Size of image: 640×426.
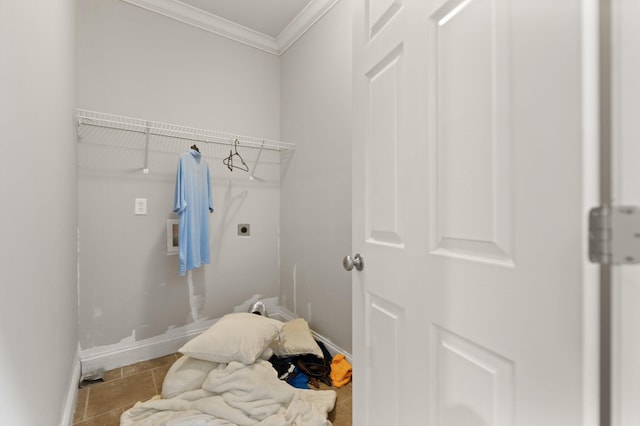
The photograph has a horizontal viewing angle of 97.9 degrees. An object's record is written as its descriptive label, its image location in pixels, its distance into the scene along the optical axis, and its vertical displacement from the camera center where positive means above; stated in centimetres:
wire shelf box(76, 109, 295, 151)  183 +61
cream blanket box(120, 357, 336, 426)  132 -96
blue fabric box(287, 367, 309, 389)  169 -104
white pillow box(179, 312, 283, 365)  151 -73
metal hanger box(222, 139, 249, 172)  236 +45
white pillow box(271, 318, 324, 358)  190 -91
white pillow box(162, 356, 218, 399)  150 -89
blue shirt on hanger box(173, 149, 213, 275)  195 +4
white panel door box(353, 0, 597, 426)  45 -1
